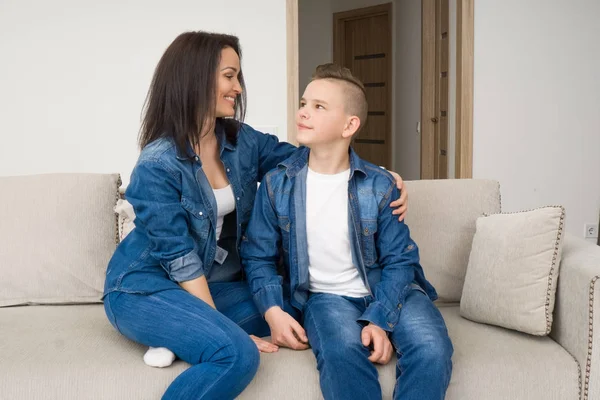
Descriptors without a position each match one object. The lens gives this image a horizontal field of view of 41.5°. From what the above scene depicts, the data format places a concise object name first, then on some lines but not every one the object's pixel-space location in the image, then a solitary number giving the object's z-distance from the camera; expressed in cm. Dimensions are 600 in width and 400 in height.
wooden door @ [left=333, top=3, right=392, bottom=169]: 780
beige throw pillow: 209
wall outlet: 499
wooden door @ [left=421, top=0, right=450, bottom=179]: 557
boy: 201
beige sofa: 188
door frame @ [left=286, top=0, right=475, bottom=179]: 464
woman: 184
